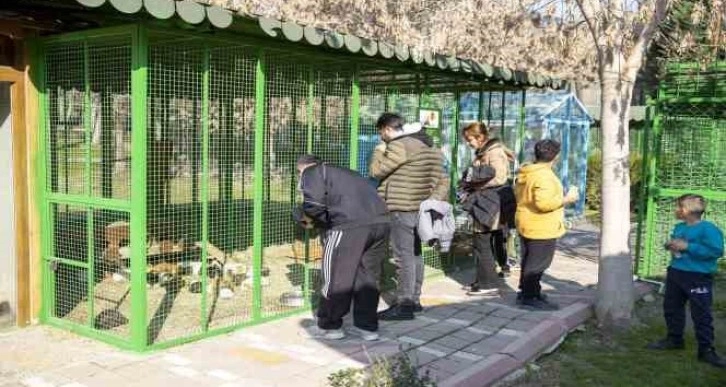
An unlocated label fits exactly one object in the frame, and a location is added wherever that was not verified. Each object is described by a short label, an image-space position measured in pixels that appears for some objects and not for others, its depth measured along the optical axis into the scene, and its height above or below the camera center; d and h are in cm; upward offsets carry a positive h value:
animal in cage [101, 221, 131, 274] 550 -90
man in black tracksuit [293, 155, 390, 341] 509 -66
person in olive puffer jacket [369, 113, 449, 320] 582 -36
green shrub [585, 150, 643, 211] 1523 -85
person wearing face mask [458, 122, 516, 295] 686 -54
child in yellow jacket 591 -56
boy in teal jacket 499 -87
